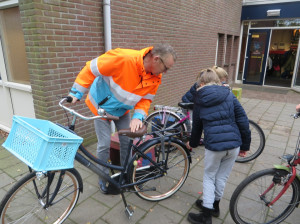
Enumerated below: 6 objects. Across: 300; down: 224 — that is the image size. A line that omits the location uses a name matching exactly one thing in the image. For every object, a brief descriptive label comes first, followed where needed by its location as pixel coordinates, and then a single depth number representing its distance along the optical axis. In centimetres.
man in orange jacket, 215
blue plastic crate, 154
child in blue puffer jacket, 210
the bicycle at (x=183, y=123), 372
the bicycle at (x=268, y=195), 212
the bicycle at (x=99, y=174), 193
